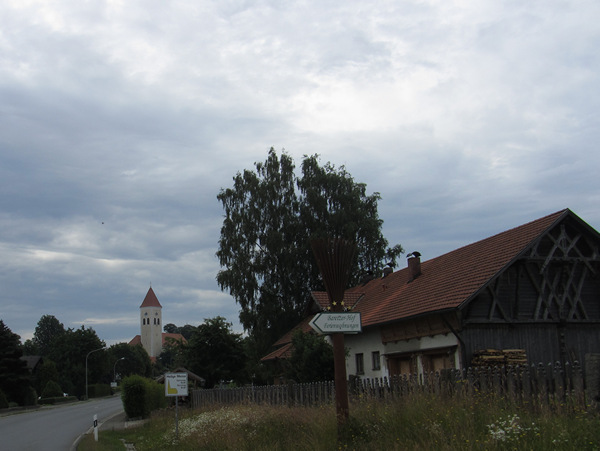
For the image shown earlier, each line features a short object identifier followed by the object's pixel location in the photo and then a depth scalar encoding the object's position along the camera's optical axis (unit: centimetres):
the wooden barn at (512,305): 1994
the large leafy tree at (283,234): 3922
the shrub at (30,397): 5671
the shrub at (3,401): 4929
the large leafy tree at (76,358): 8356
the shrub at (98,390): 8612
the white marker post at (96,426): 2127
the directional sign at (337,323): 1011
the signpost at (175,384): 2033
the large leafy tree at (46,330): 14988
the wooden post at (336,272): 1047
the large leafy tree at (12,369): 5425
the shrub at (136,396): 3109
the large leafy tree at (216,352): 3350
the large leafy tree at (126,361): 11519
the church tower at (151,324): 16300
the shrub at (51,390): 6800
